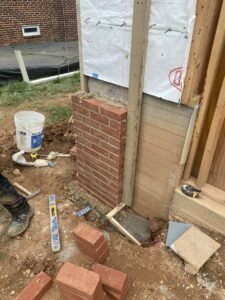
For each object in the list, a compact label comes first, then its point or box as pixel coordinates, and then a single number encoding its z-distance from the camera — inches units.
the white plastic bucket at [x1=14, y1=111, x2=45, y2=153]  146.5
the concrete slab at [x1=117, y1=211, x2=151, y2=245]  102.7
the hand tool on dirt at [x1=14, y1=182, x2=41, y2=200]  119.0
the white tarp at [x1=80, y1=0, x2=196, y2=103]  66.8
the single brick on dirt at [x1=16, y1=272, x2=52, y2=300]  73.8
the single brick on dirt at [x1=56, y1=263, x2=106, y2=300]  63.4
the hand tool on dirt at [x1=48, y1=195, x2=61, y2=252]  92.4
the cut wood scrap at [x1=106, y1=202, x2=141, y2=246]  98.6
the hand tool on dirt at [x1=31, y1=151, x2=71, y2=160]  148.1
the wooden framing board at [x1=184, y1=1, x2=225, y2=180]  64.3
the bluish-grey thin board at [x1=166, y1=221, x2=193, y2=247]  86.9
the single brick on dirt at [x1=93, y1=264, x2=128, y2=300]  70.9
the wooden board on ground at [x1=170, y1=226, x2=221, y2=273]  78.5
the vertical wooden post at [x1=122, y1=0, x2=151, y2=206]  72.9
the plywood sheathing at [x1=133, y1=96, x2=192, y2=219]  80.9
